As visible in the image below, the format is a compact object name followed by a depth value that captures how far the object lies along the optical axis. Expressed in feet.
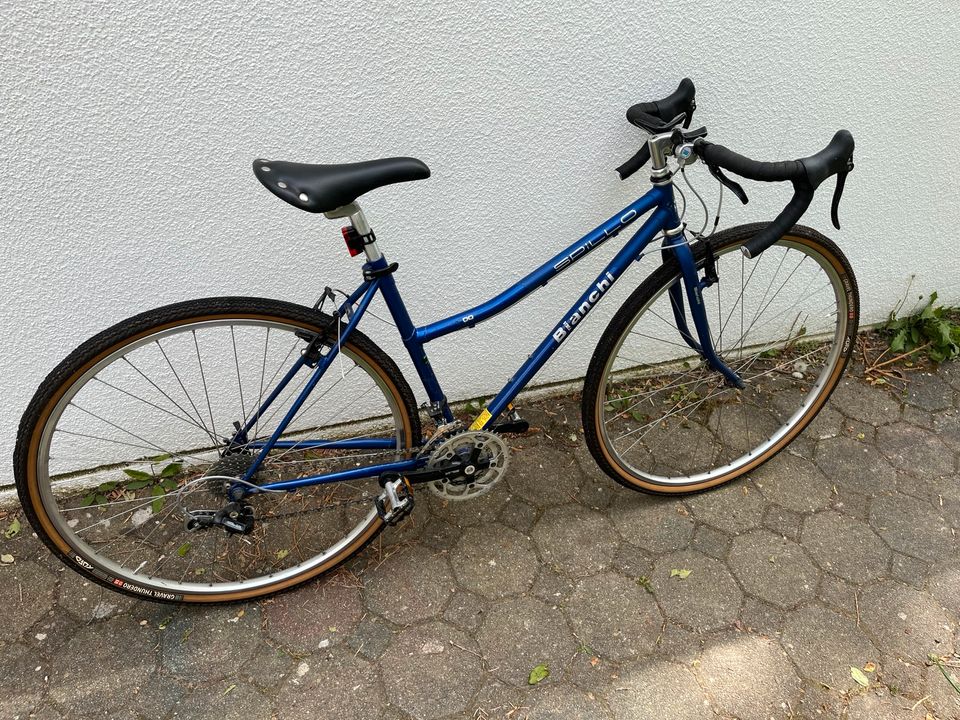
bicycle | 5.65
